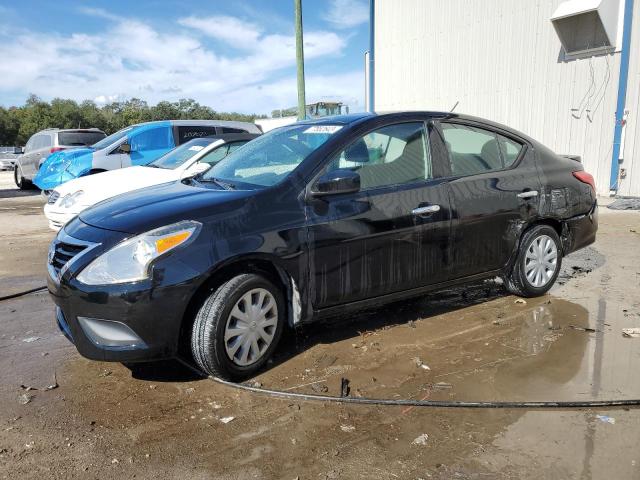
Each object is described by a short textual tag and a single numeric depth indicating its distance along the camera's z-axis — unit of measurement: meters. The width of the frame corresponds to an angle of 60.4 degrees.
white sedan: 7.28
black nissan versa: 3.20
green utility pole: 11.36
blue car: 10.61
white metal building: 11.95
